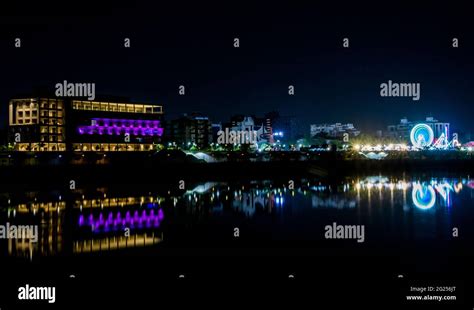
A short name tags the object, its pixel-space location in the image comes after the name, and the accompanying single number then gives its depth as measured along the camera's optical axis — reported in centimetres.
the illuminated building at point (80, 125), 10381
